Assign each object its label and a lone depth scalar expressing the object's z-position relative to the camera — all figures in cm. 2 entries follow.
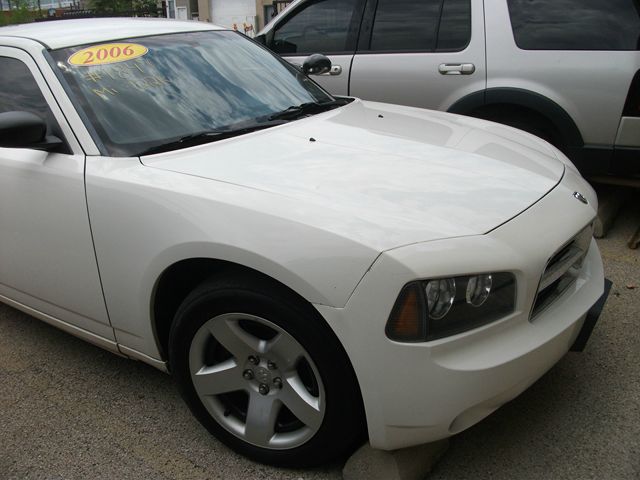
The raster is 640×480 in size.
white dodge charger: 181
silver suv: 401
